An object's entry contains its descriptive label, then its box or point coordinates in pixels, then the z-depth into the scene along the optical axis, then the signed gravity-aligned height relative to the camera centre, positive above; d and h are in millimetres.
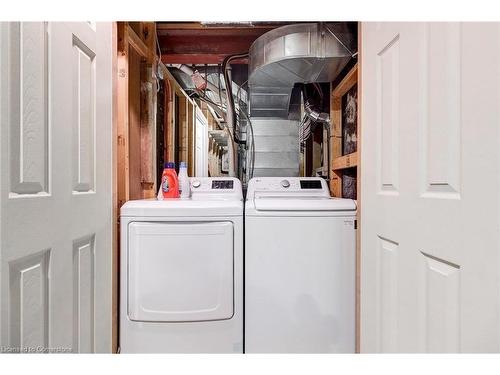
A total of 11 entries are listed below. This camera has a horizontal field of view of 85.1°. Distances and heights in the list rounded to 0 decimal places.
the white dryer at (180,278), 1378 -491
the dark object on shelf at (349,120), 1772 +429
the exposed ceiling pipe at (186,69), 2407 +1010
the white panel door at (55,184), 715 -9
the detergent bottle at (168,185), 1749 -20
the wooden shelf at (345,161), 1544 +130
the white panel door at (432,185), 648 -10
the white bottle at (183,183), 1802 -8
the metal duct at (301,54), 1678 +812
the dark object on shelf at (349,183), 1844 -7
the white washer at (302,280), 1400 -503
